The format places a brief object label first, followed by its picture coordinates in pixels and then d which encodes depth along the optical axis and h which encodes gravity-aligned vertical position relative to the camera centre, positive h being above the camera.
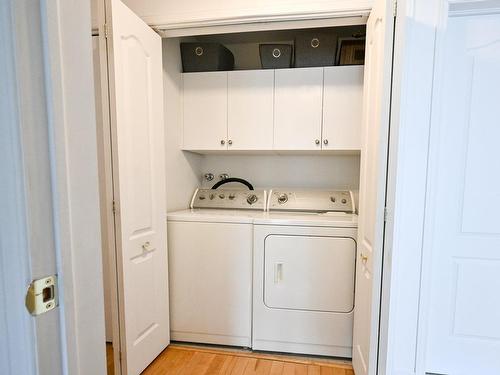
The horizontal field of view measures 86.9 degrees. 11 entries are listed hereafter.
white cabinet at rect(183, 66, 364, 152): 2.00 +0.45
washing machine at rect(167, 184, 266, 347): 1.87 -0.80
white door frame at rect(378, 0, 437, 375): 1.15 -0.07
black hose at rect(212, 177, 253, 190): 2.43 -0.15
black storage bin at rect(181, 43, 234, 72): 2.14 +0.89
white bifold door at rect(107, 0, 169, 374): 1.43 -0.10
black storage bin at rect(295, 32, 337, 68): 1.98 +0.89
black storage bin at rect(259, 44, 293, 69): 2.05 +0.87
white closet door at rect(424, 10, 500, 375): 1.32 -0.18
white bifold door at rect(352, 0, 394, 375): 1.18 -0.08
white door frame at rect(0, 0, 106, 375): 0.48 -0.02
